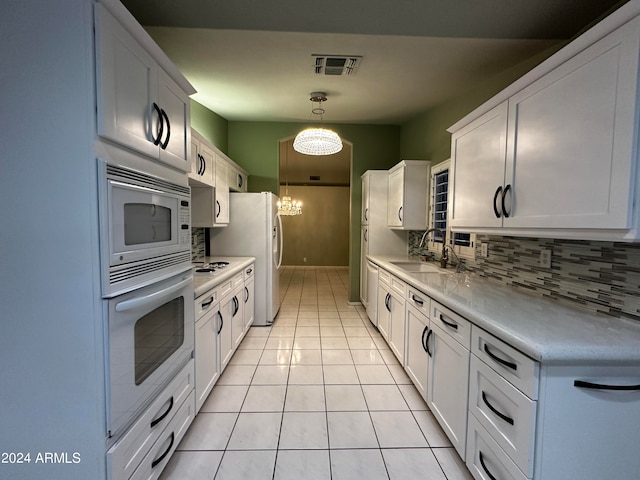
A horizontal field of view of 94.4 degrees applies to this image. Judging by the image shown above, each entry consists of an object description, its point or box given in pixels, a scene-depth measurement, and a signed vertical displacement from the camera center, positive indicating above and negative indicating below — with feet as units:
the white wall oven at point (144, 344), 3.48 -1.71
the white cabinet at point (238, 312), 9.28 -2.85
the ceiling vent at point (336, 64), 8.05 +4.64
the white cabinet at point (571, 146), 3.34 +1.21
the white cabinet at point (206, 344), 6.25 -2.72
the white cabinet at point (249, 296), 10.89 -2.72
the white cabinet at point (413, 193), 11.61 +1.39
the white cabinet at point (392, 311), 8.45 -2.69
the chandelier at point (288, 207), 20.58 +1.34
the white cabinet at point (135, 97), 3.23 +1.66
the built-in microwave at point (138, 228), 3.32 -0.06
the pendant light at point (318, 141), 9.94 +2.96
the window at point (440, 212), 9.54 +0.63
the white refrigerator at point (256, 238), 12.18 -0.54
